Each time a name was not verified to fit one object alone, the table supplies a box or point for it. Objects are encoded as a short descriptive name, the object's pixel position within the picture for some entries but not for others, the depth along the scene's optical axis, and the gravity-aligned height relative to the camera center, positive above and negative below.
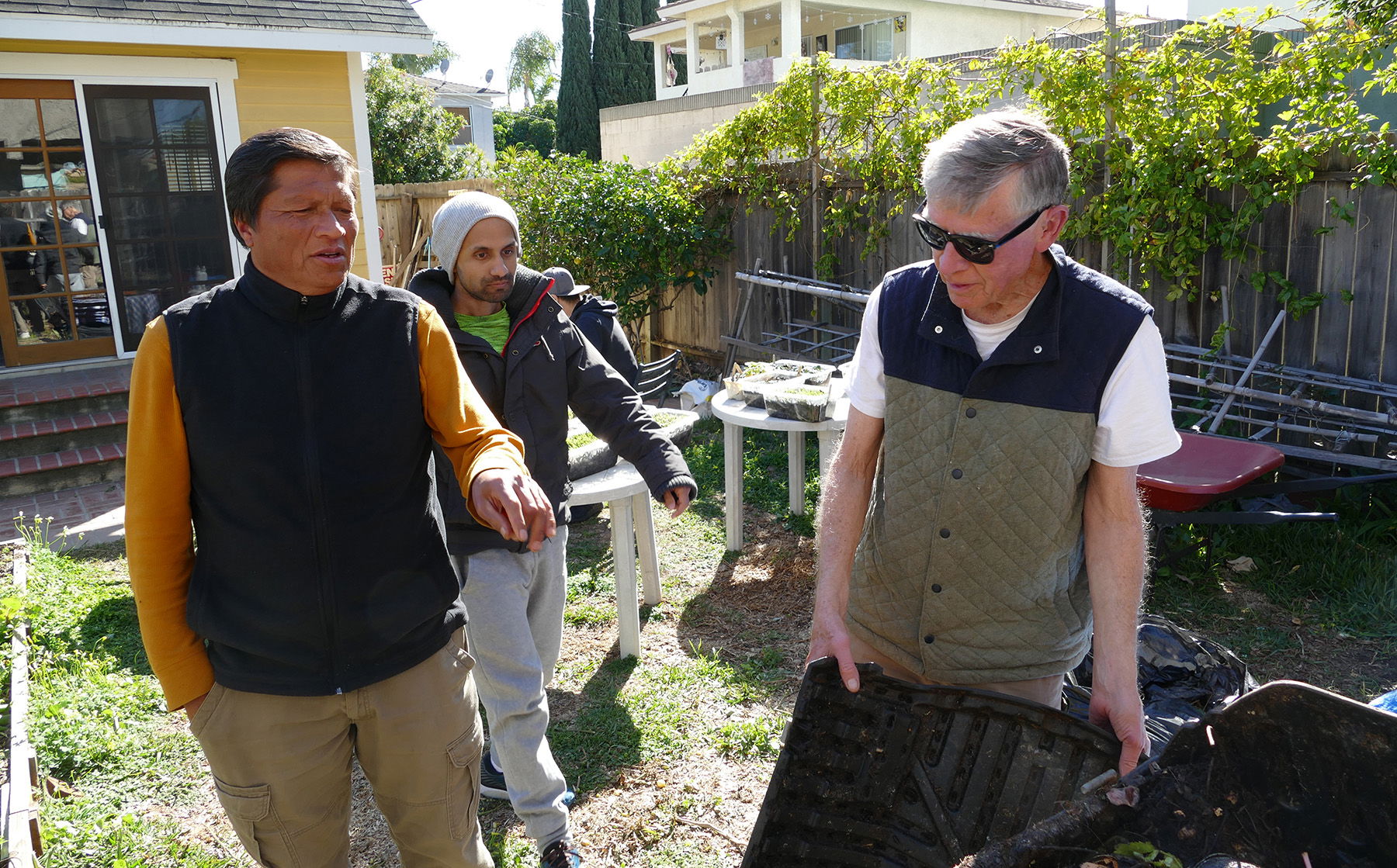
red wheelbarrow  4.22 -1.29
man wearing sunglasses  1.88 -0.50
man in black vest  1.93 -0.55
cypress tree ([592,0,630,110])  36.12 +5.33
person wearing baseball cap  4.69 -0.55
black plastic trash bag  3.22 -1.59
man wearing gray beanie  2.83 -0.62
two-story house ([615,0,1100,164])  27.95 +5.05
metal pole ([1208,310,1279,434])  5.26 -0.96
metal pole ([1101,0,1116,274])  5.75 +0.48
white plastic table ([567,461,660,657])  4.27 -1.39
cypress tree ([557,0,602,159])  35.62 +3.48
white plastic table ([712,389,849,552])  5.36 -1.36
